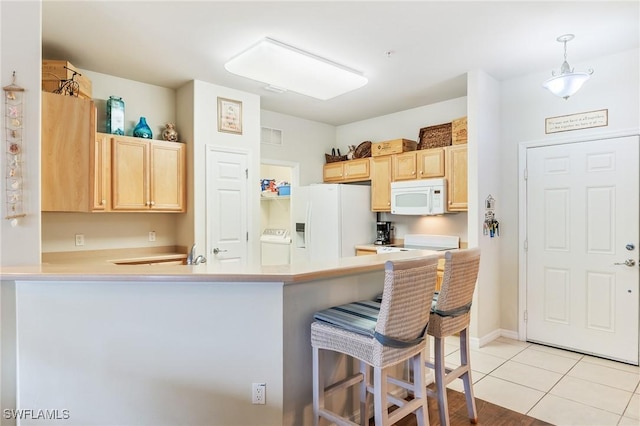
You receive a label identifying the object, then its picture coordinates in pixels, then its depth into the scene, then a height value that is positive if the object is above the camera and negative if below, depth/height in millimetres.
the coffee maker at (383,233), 5125 -295
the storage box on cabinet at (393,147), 4777 +878
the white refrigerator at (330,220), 4852 -108
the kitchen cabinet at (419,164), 4333 +597
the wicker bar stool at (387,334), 1614 -579
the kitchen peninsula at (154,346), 1808 -667
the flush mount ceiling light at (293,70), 3010 +1270
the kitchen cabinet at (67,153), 2764 +473
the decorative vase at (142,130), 3732 +853
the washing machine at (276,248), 5542 -558
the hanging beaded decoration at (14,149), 1966 +354
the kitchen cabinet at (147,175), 3533 +392
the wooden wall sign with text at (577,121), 3338 +860
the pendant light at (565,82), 2848 +1029
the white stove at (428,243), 4500 -393
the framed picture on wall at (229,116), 4086 +1108
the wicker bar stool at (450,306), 2053 -549
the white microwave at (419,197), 4254 +186
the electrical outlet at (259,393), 1859 -921
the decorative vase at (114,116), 3549 +952
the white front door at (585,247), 3221 -336
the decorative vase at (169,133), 3969 +872
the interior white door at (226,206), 4012 +81
